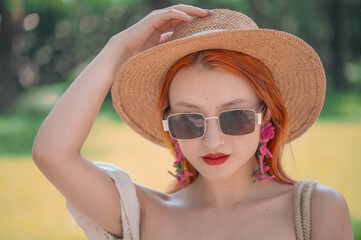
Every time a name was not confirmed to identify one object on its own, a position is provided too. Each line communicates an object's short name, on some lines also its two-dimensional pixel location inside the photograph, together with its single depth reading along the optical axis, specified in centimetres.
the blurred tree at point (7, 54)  1135
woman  206
